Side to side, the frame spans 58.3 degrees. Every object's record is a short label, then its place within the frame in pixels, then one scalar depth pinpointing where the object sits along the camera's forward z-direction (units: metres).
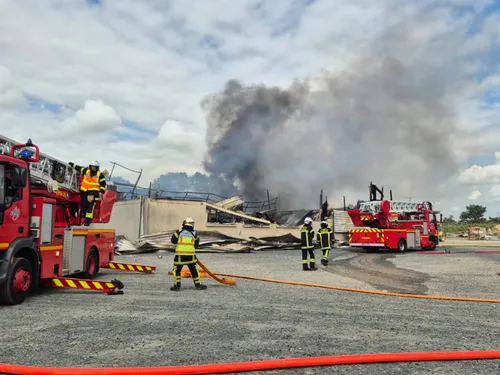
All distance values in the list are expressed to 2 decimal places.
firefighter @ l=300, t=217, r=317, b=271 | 13.77
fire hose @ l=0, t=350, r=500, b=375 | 3.98
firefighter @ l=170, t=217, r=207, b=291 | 9.55
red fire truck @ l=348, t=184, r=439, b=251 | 23.02
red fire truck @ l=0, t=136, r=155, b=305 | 7.32
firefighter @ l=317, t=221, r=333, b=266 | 15.04
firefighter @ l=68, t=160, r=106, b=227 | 10.57
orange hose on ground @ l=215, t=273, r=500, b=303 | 8.59
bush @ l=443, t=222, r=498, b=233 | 66.38
